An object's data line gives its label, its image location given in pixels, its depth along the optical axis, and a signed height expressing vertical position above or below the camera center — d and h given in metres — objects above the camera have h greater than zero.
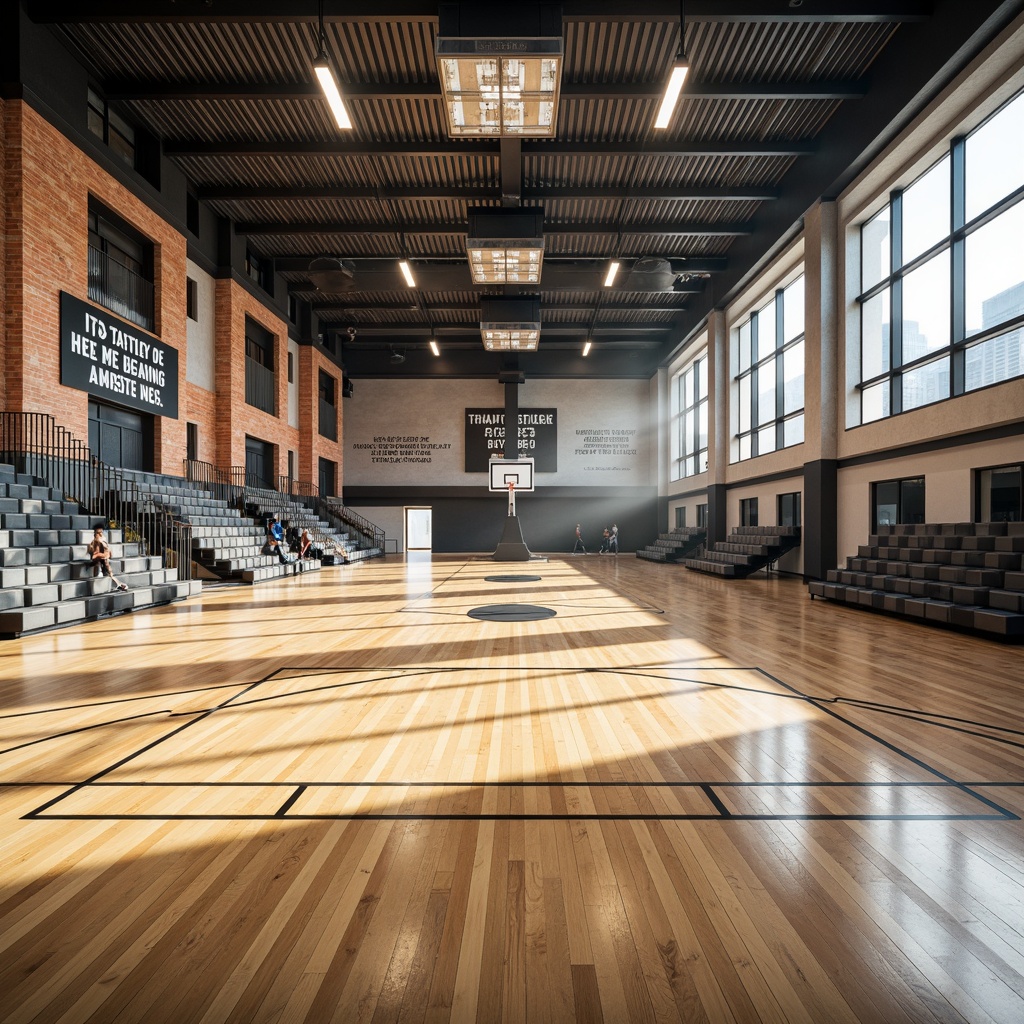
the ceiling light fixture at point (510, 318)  15.91 +4.84
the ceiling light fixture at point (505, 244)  11.60 +4.89
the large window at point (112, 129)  10.17 +6.43
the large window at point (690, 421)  19.30 +2.83
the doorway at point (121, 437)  10.60 +1.29
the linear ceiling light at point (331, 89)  6.75 +4.72
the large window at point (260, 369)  15.80 +3.63
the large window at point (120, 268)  10.44 +4.21
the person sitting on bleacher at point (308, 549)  14.50 -1.02
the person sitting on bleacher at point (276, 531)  13.72 -0.52
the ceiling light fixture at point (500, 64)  6.78 +4.93
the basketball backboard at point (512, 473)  20.33 +1.13
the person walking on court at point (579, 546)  23.17 -1.45
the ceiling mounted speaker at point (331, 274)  14.70 +5.54
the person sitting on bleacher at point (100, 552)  7.63 -0.54
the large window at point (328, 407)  20.96 +3.46
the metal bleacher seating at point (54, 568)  6.49 -0.72
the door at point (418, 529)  24.16 -0.84
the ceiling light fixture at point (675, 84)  6.56 +4.58
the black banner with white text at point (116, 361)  9.53 +2.50
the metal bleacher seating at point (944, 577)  6.23 -0.83
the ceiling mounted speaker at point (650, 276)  14.56 +5.59
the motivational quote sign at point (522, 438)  23.36 +2.63
